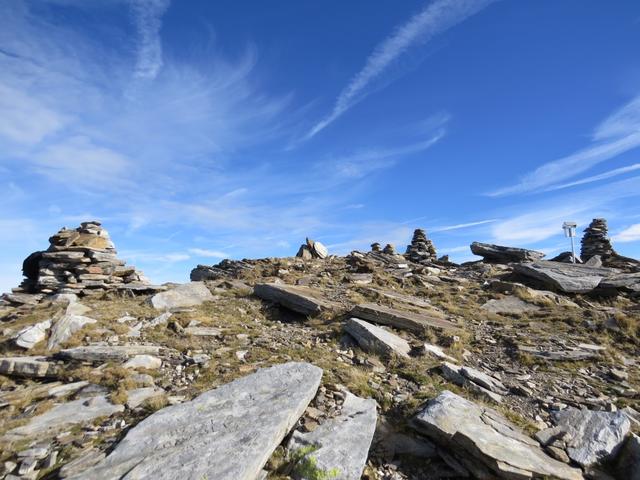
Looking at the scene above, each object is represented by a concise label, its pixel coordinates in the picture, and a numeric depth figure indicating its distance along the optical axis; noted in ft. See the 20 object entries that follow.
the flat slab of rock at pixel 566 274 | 62.08
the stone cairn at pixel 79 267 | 57.93
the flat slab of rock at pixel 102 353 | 30.22
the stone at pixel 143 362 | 29.04
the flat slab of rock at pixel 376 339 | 33.88
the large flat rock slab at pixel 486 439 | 17.87
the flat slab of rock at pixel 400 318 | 40.96
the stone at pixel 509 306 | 52.29
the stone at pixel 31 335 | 33.83
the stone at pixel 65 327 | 34.19
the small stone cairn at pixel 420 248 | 125.18
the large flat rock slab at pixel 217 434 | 15.76
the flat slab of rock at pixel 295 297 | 47.52
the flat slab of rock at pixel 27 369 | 28.66
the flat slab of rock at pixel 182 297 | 48.49
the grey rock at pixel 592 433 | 19.69
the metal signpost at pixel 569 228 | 85.61
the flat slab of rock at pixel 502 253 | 101.65
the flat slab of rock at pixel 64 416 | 20.47
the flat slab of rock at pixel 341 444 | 17.44
